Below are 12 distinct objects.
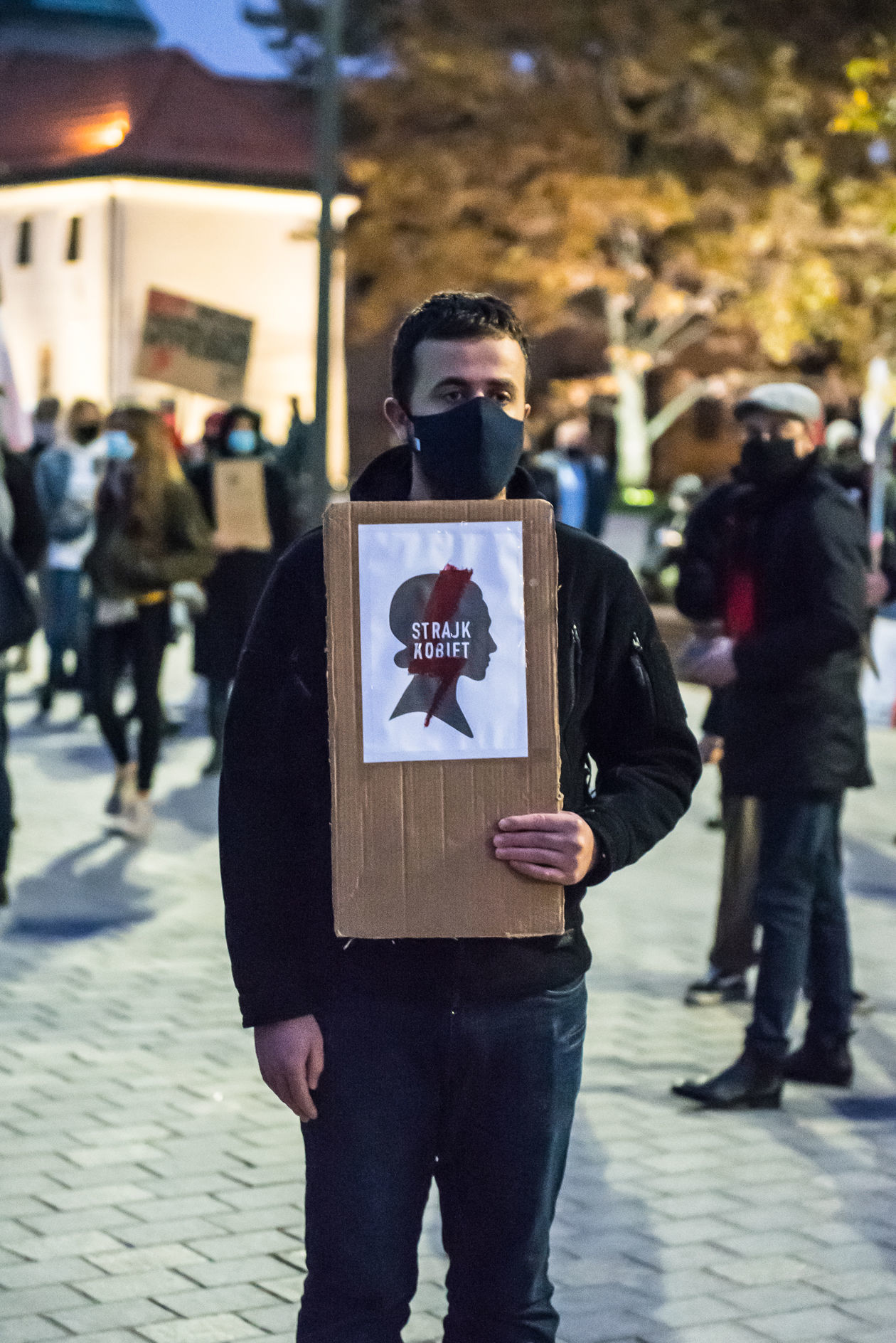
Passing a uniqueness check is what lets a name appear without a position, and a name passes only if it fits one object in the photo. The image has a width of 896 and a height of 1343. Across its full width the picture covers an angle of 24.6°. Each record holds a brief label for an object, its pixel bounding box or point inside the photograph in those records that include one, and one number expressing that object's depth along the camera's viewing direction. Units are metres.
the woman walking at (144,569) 9.62
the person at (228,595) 11.52
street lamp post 15.68
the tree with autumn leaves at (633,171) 23.09
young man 2.71
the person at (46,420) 16.67
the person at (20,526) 7.81
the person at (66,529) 13.76
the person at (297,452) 16.03
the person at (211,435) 12.61
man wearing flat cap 5.68
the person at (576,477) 16.80
